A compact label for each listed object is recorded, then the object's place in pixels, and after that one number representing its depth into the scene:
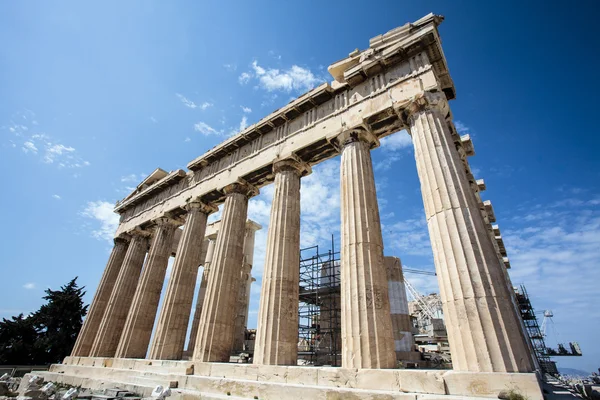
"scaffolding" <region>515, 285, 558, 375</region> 29.84
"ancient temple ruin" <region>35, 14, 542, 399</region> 6.86
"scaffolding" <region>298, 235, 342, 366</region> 17.25
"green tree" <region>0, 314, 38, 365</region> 24.81
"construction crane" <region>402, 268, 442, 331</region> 44.12
